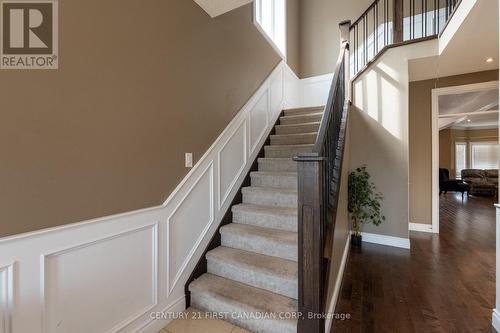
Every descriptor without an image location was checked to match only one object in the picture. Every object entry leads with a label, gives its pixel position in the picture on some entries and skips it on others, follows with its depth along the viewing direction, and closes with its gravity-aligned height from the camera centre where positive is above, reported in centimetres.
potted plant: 354 -57
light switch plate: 202 +5
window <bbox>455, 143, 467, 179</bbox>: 1002 +34
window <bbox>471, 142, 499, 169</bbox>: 977 +38
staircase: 173 -82
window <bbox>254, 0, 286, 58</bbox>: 377 +254
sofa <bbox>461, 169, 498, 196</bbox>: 785 -58
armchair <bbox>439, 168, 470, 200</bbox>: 767 -68
